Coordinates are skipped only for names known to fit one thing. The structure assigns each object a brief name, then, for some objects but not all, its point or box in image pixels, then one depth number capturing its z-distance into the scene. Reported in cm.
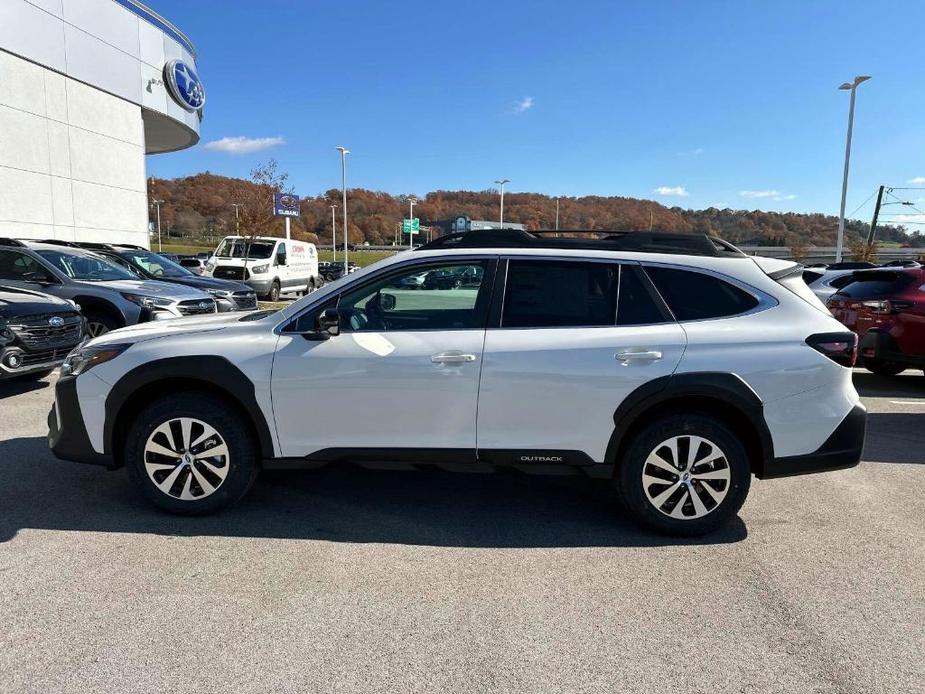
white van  2094
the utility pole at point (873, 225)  4160
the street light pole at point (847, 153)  2581
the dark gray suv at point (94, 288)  870
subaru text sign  3183
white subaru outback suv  355
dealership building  1842
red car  742
